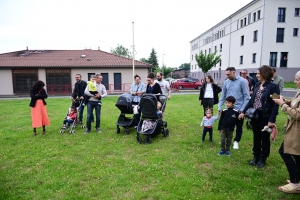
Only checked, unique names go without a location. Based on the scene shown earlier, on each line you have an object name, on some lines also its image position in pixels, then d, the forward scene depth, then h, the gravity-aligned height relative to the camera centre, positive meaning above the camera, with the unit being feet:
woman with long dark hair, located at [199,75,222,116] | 21.77 -1.45
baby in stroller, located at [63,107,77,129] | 23.16 -4.30
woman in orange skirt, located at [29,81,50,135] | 21.33 -2.71
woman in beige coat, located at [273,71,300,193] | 9.81 -3.04
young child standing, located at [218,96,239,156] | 15.19 -3.28
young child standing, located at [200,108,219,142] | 18.33 -3.81
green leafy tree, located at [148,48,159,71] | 228.18 +21.15
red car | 87.71 -2.85
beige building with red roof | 75.61 +1.82
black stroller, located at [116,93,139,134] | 21.52 -3.25
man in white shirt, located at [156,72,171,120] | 23.58 -0.77
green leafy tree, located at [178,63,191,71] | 404.51 +23.23
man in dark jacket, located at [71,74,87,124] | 24.77 -1.40
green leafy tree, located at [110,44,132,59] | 230.68 +28.34
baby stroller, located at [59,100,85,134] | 22.85 -5.27
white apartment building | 96.07 +19.30
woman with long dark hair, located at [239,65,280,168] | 12.22 -2.00
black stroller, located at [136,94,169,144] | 19.03 -3.93
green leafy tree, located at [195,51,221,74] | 113.09 +8.52
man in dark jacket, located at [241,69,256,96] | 24.52 -0.46
